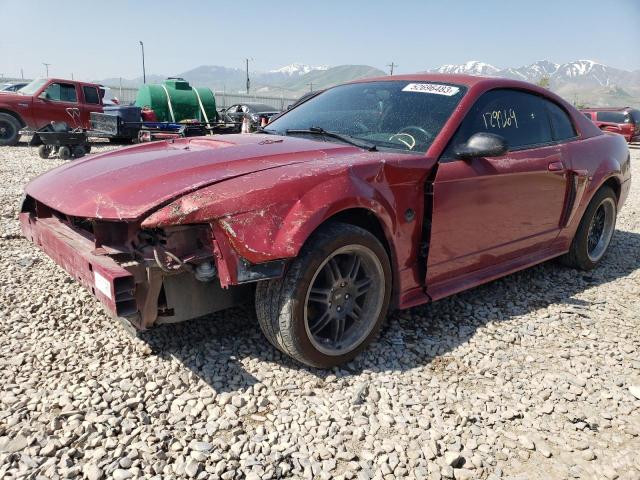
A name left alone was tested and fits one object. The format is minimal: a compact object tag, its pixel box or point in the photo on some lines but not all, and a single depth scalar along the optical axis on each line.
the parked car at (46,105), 12.39
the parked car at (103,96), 14.00
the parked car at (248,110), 15.19
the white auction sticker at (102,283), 2.13
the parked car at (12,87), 15.07
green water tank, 16.83
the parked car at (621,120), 19.23
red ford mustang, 2.21
